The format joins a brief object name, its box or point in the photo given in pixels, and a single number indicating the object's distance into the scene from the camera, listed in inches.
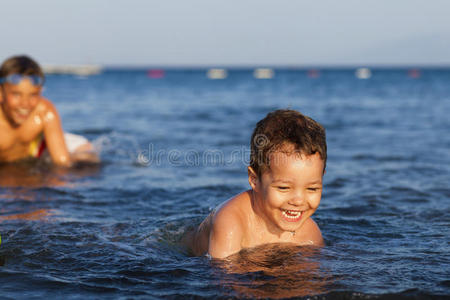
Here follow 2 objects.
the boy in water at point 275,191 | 132.6
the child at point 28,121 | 270.2
